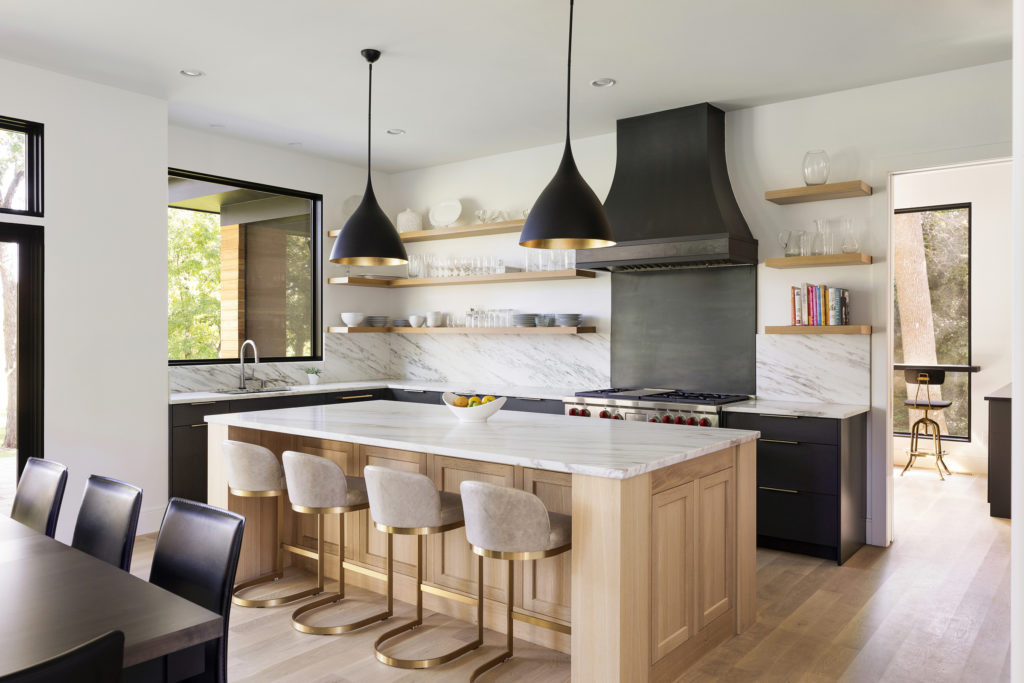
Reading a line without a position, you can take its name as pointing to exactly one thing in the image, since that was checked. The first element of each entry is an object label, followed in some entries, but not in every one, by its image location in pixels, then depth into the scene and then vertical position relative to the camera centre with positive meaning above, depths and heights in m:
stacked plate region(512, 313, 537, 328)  5.93 +0.14
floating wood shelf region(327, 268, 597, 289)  5.64 +0.49
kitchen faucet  5.78 -0.22
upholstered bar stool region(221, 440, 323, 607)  3.42 -0.65
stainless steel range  4.54 -0.44
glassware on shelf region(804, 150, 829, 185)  4.59 +1.08
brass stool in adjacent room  6.81 -0.62
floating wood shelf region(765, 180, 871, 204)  4.44 +0.92
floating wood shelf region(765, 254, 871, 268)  4.43 +0.49
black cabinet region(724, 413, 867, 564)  4.18 -0.85
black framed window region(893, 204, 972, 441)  7.10 +0.37
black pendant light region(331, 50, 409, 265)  3.74 +0.50
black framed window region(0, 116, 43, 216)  4.34 +1.00
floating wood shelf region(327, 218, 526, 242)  5.97 +0.91
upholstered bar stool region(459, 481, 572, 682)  2.53 -0.66
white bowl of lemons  3.52 -0.34
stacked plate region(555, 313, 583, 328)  5.78 +0.14
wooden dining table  1.34 -0.57
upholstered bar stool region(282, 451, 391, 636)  3.14 -0.68
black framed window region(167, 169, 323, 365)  5.68 +0.54
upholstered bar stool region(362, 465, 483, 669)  2.81 -0.67
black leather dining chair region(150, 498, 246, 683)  1.77 -0.57
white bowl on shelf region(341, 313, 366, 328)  6.58 +0.15
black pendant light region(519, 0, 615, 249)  3.09 +0.53
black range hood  4.75 +0.95
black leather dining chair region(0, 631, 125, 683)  1.02 -0.48
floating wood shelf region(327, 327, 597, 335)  5.68 +0.05
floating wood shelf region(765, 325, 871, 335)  4.44 +0.06
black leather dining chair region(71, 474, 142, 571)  2.17 -0.58
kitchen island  2.49 -0.71
